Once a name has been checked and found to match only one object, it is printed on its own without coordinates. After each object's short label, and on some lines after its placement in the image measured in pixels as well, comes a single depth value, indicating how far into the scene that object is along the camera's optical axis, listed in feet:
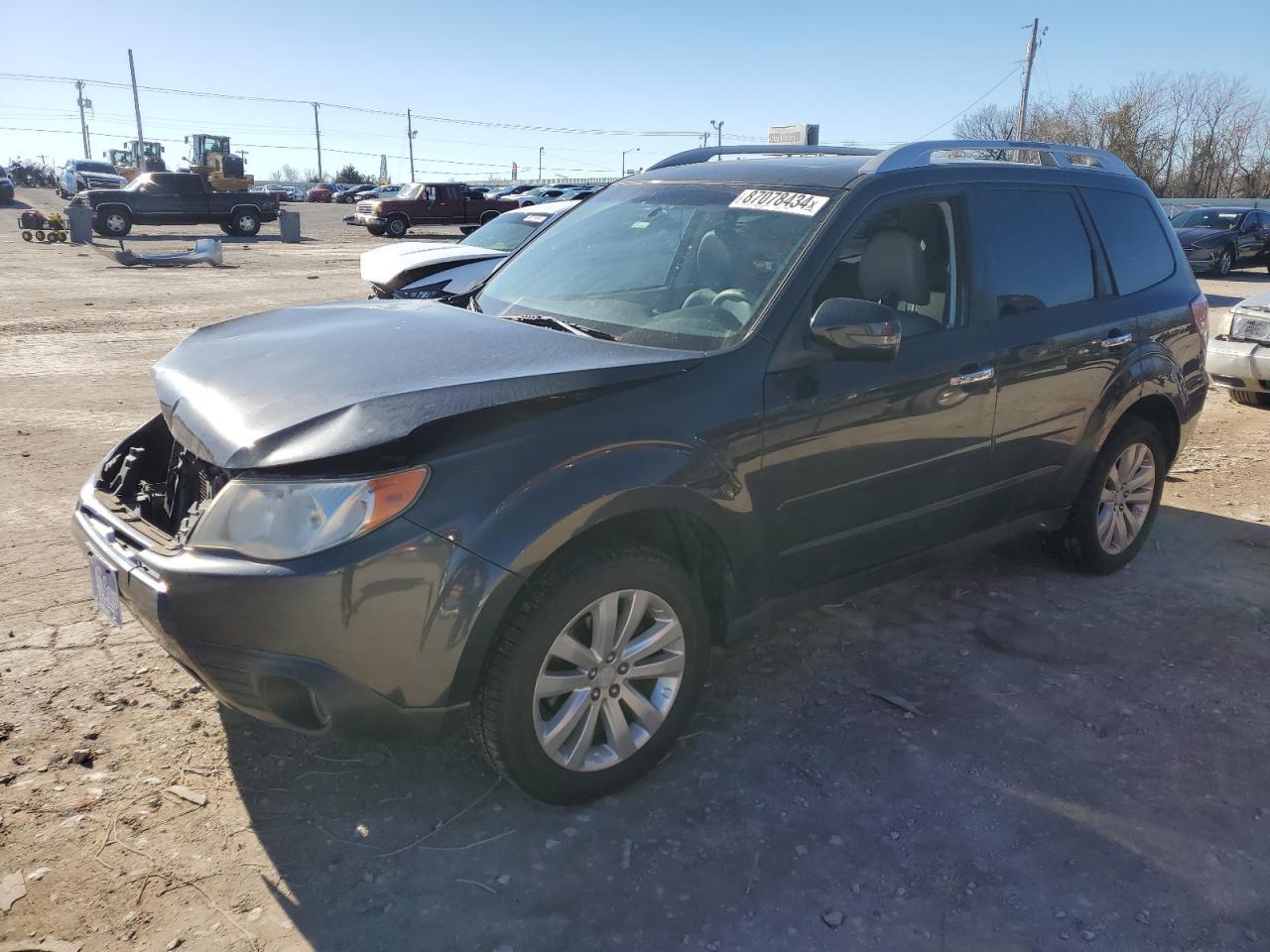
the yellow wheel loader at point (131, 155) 241.55
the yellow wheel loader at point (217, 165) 115.14
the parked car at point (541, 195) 111.14
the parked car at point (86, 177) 134.10
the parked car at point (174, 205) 89.56
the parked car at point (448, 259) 32.78
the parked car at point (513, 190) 144.36
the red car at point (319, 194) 234.62
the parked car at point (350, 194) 222.32
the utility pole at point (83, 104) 308.81
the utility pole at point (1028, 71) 177.88
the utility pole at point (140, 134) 242.99
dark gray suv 8.07
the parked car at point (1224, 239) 69.51
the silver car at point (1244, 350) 26.73
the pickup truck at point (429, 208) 105.81
